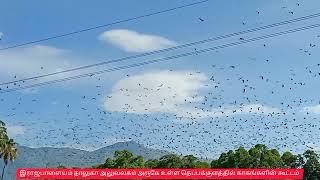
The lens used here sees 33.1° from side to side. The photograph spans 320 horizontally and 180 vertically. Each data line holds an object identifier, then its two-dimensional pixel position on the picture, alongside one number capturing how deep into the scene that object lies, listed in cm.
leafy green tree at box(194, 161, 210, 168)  12536
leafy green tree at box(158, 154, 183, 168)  12825
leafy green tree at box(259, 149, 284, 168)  10888
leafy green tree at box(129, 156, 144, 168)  11595
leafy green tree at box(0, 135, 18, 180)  10805
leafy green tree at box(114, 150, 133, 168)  11745
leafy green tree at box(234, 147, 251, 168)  11091
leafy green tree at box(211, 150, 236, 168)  11425
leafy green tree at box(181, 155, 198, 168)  12816
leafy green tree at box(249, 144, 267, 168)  11038
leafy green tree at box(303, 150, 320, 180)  11485
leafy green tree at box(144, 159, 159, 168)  13070
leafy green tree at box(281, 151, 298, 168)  11350
